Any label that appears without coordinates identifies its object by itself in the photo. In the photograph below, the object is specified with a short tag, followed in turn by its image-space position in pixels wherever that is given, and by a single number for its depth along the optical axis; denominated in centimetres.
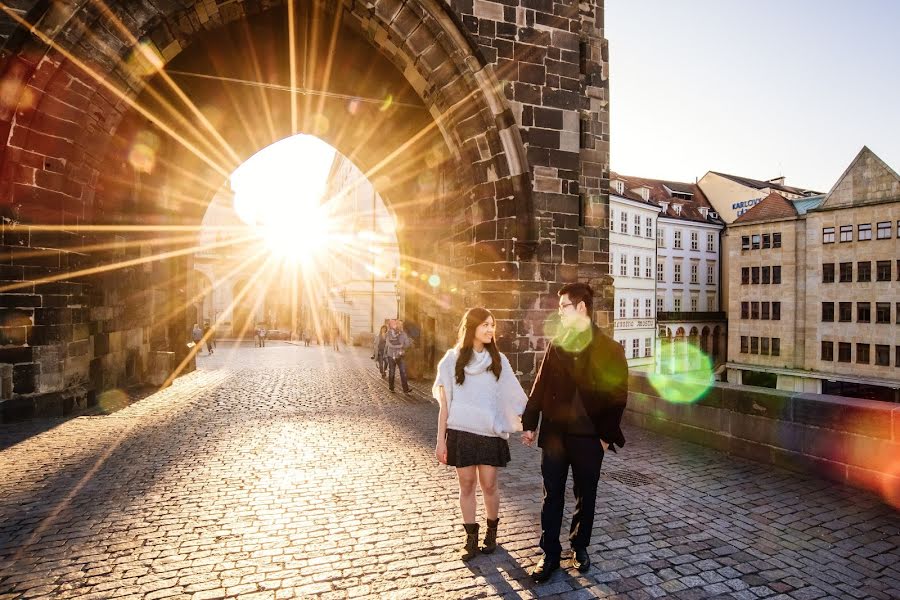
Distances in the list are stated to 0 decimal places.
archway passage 767
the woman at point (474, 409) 346
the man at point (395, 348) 1114
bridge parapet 470
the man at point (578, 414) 327
